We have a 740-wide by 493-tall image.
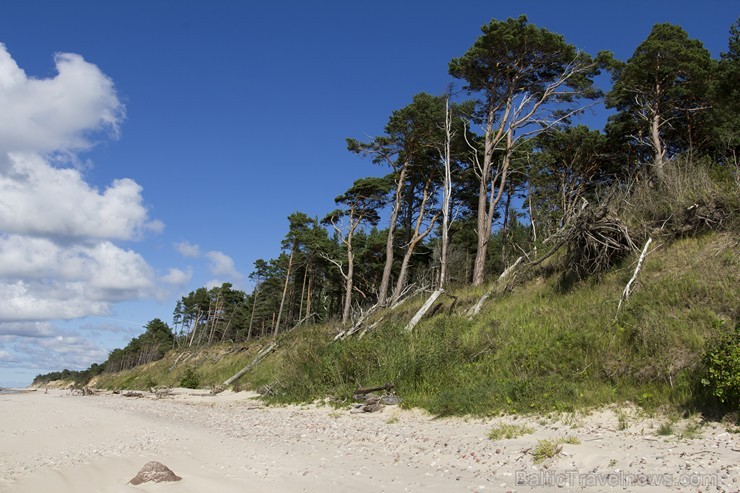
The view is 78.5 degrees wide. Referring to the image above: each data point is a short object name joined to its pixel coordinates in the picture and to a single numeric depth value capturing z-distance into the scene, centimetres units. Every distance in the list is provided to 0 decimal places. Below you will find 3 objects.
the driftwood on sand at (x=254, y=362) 2405
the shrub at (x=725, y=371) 570
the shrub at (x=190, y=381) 2578
